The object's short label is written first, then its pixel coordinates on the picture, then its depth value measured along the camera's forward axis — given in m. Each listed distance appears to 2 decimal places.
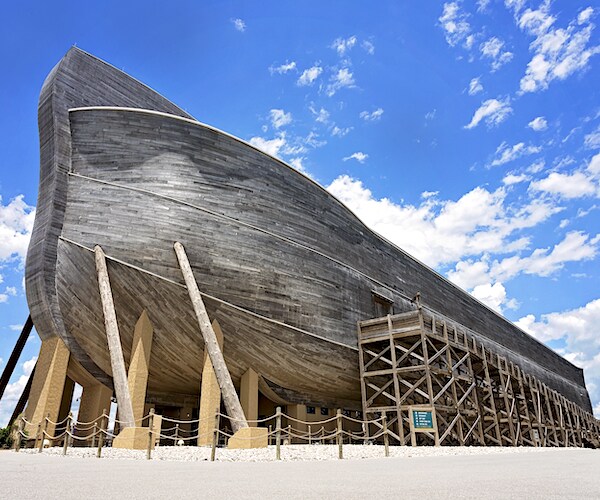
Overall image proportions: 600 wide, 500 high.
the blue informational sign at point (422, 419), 14.14
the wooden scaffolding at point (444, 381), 16.69
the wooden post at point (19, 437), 12.62
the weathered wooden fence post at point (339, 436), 9.07
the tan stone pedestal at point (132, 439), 10.92
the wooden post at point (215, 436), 8.41
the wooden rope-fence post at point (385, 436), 10.25
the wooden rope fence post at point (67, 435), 10.10
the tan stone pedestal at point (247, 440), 11.07
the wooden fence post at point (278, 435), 8.73
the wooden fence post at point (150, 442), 8.61
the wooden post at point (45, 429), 11.73
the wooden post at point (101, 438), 8.88
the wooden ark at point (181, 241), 14.92
